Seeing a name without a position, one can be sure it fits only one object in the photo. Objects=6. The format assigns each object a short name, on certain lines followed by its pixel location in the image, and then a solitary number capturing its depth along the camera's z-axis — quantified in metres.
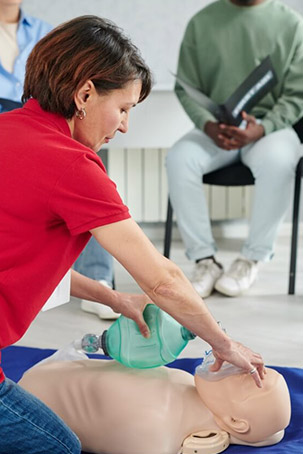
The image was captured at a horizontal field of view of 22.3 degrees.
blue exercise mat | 1.49
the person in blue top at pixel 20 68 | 2.66
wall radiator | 3.95
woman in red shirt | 1.18
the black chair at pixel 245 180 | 2.92
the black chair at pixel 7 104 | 2.61
